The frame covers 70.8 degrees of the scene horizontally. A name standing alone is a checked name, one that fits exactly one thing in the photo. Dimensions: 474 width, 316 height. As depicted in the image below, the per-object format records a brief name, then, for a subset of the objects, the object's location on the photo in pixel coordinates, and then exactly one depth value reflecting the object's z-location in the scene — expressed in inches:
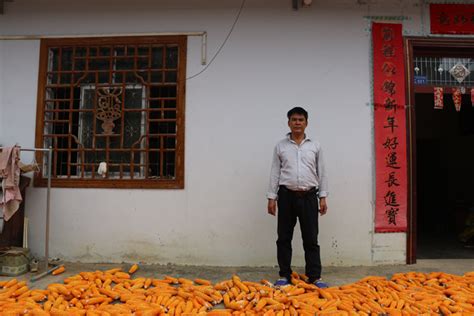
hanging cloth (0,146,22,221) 146.9
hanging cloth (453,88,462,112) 170.7
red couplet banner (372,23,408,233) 165.6
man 137.0
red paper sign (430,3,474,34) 171.2
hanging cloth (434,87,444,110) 169.8
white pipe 171.2
